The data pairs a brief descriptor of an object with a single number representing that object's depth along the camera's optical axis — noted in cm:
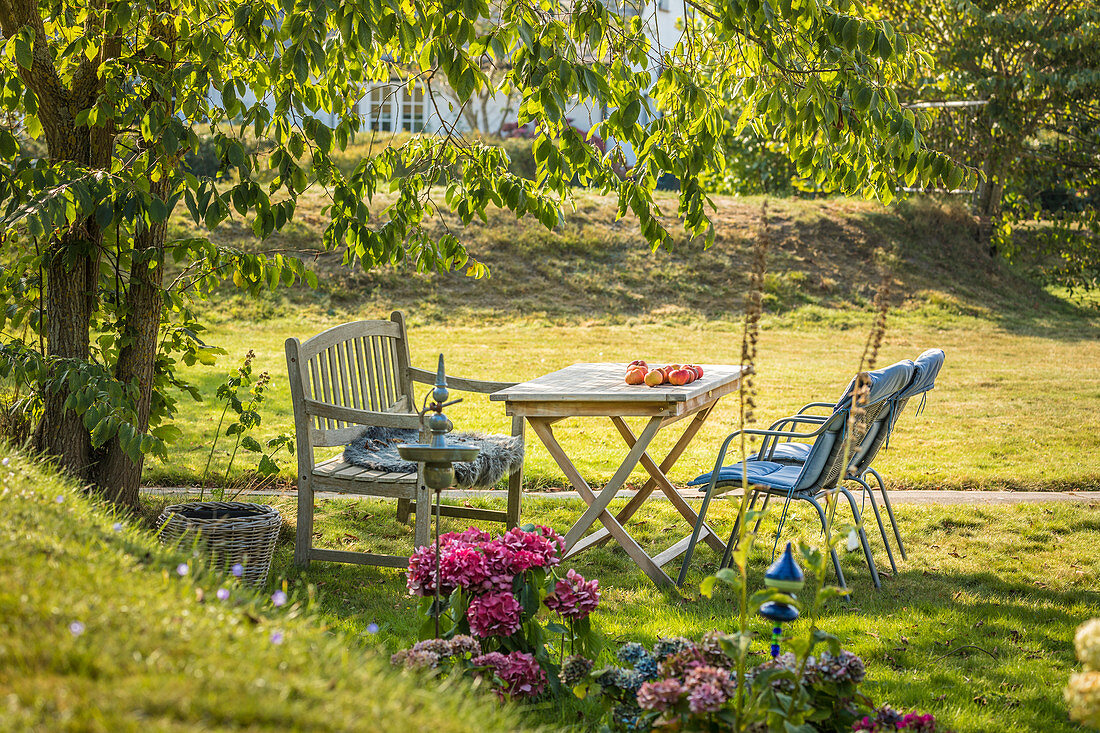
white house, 3078
